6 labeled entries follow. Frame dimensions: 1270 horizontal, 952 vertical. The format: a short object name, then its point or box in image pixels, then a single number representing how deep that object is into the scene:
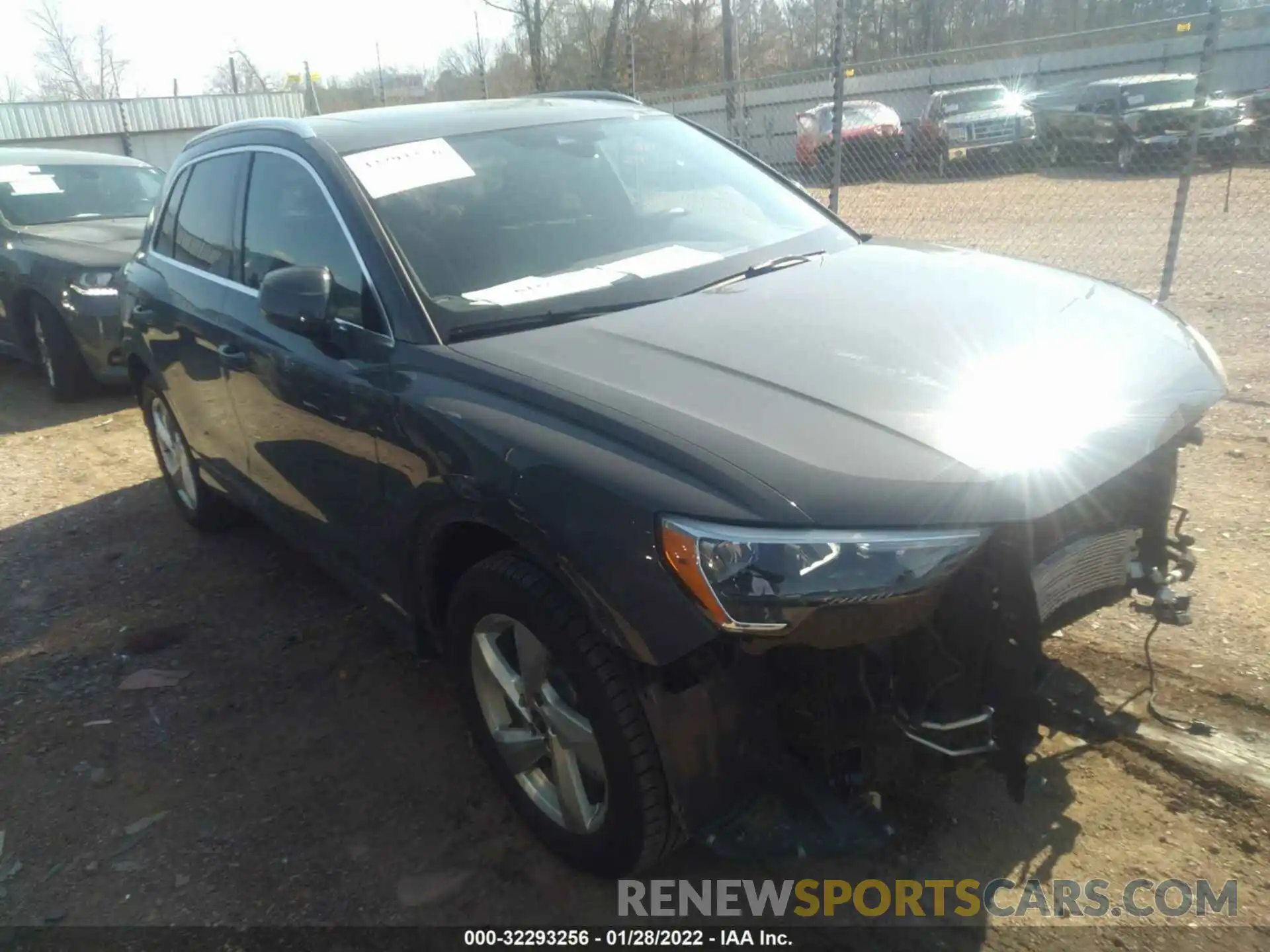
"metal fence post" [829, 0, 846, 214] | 7.14
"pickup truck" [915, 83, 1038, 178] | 15.11
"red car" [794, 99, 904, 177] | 13.67
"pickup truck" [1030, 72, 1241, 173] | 15.34
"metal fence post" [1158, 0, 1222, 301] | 5.87
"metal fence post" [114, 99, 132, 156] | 22.05
